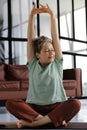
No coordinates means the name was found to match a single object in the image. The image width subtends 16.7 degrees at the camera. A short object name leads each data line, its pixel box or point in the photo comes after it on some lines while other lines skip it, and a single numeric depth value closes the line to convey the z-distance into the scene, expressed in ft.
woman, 7.18
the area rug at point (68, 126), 6.89
